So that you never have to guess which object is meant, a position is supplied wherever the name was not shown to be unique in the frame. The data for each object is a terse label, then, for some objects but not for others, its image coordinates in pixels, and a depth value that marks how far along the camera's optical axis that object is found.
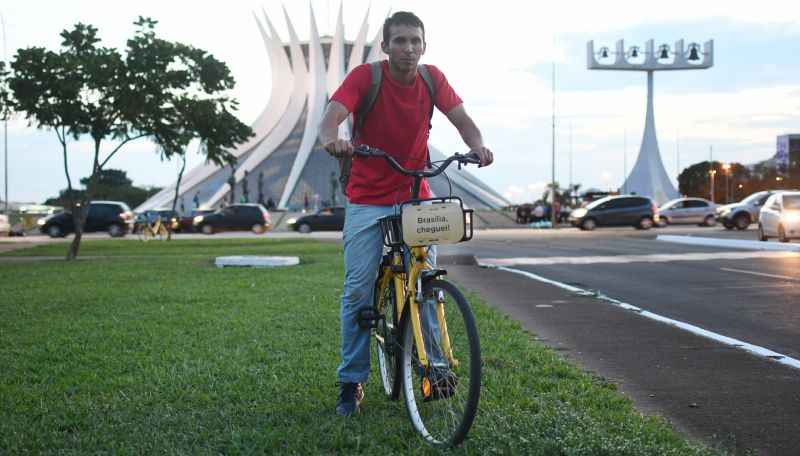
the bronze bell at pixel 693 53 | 67.62
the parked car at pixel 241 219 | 43.41
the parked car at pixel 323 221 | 45.69
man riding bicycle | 4.45
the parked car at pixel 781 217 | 23.47
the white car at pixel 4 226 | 41.00
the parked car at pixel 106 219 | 40.56
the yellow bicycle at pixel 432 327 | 3.80
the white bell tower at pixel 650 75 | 67.44
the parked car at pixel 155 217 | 45.59
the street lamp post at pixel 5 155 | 55.68
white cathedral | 85.81
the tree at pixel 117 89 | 19.94
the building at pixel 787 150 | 119.10
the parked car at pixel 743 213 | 38.81
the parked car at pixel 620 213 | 41.66
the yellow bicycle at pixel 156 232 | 36.25
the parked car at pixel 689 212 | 45.41
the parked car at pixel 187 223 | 47.50
